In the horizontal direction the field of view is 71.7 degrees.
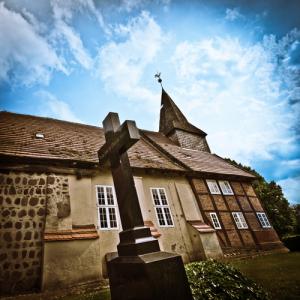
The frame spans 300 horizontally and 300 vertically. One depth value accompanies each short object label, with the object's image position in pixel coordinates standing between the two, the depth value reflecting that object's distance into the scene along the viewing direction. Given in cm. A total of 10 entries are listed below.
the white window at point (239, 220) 1314
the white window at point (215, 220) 1212
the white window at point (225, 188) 1431
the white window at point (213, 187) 1355
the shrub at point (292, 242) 1504
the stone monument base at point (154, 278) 240
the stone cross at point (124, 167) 352
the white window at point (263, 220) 1438
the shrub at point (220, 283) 306
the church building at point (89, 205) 691
